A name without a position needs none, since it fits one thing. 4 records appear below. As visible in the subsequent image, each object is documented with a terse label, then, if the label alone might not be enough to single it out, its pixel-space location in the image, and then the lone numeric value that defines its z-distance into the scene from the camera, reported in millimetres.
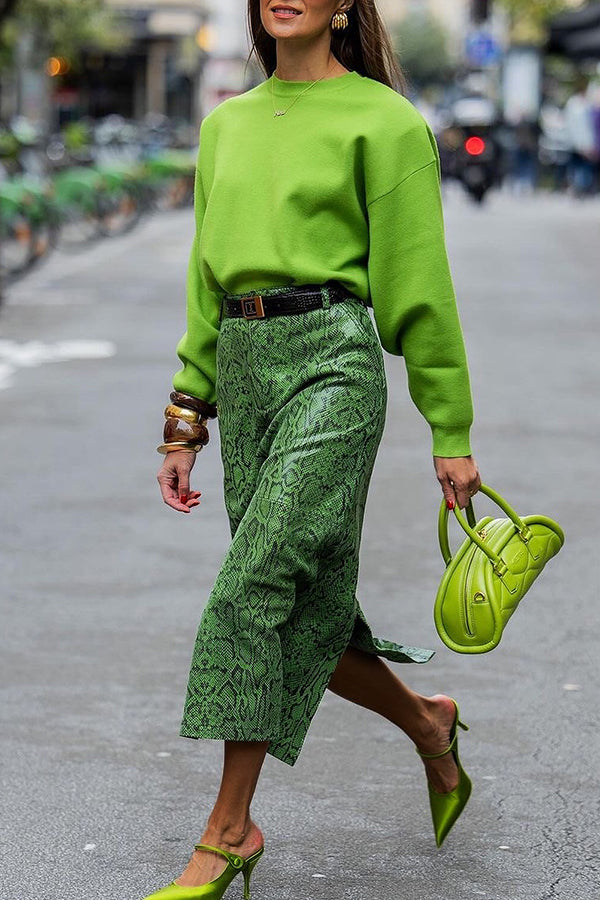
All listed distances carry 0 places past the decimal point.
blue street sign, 48094
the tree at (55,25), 28719
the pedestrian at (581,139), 33531
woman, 3311
